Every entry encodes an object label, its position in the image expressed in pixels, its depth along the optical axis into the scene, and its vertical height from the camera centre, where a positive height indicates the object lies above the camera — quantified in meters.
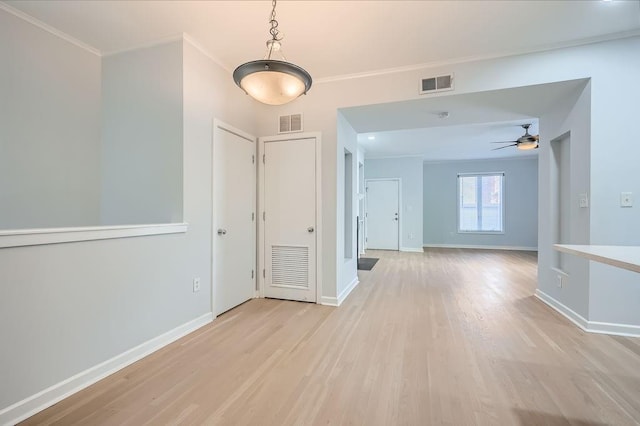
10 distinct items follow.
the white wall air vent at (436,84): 3.01 +1.36
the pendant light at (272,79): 1.71 +0.83
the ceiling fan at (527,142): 5.04 +1.25
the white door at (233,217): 3.03 -0.09
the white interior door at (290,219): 3.51 -0.11
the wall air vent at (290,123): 3.56 +1.09
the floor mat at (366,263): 5.64 -1.13
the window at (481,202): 8.27 +0.26
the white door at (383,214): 8.03 -0.10
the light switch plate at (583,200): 2.70 +0.11
